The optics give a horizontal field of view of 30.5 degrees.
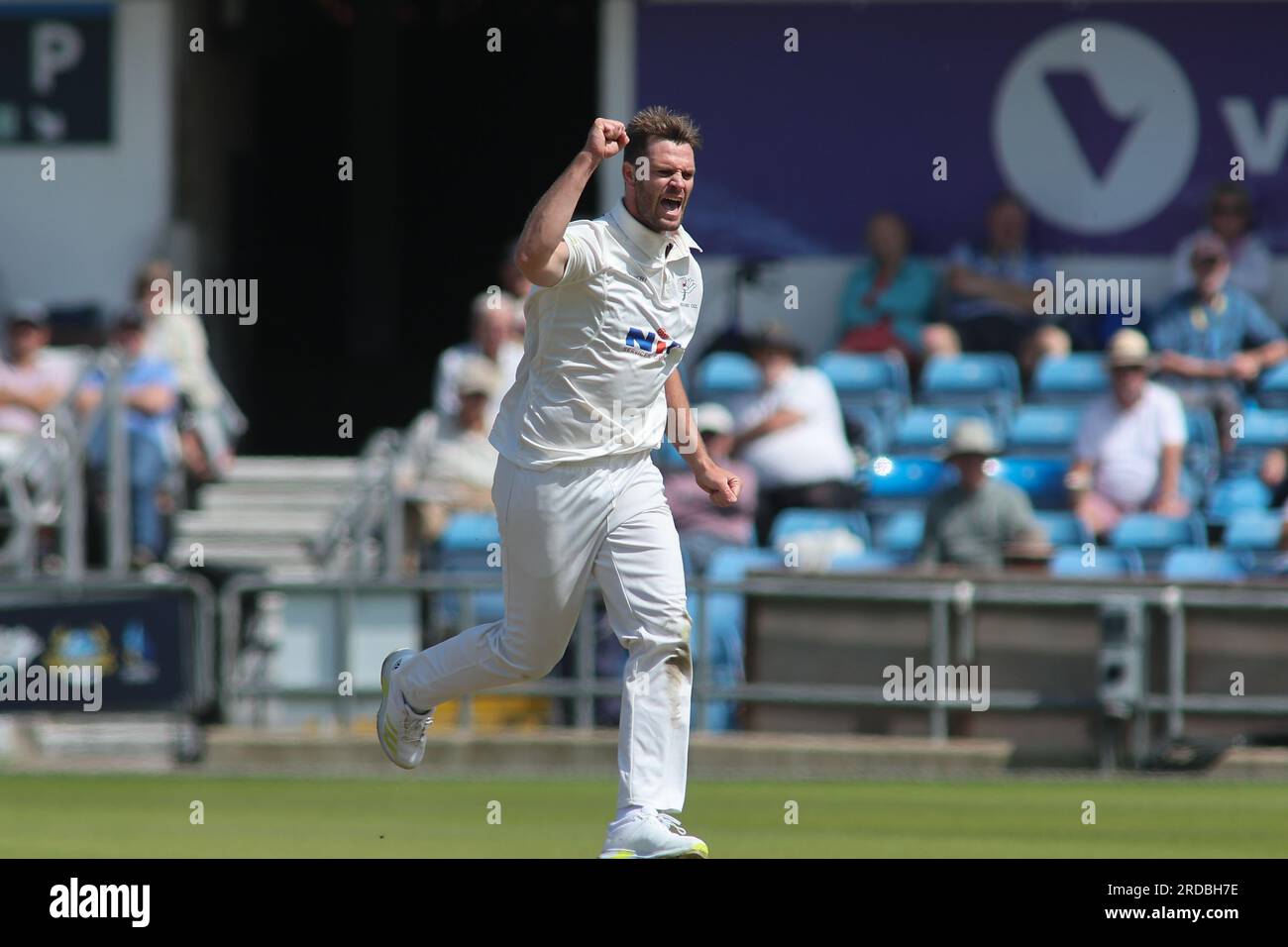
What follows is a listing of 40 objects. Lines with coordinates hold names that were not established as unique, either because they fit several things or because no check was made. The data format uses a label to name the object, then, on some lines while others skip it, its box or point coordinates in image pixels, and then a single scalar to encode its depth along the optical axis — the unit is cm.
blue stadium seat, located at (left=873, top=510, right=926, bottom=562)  1425
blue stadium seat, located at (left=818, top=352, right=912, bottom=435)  1570
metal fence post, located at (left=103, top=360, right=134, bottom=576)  1496
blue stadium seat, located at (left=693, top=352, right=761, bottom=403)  1606
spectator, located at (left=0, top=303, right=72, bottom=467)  1623
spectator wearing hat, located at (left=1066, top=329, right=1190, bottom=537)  1439
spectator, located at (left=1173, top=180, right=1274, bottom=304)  1606
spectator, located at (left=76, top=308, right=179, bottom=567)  1545
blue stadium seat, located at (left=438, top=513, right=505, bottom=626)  1357
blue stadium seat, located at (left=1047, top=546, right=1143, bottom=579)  1355
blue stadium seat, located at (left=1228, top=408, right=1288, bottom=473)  1492
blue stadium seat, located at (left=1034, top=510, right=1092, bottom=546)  1401
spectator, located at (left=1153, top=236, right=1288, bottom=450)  1533
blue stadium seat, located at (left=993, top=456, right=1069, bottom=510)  1460
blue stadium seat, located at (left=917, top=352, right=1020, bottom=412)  1554
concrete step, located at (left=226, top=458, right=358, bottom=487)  1691
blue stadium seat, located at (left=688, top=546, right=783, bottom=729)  1298
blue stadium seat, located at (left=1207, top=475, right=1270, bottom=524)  1442
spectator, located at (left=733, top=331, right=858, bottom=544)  1484
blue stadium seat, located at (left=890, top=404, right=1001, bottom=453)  1514
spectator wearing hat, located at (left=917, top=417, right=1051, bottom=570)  1363
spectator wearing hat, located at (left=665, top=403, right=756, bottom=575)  1413
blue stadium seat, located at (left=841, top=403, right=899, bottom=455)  1547
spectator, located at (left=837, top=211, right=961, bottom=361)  1641
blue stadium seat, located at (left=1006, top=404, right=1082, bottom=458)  1510
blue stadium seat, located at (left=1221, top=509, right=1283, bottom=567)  1384
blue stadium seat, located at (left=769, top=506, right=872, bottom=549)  1443
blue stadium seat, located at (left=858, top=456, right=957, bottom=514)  1502
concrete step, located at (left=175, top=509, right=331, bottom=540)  1623
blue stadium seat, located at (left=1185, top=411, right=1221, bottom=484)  1487
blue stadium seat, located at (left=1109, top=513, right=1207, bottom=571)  1406
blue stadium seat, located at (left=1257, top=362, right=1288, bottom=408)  1527
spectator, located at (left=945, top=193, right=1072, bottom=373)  1625
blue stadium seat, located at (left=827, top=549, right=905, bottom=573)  1386
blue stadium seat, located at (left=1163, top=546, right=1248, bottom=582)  1362
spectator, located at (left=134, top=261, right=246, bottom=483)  1641
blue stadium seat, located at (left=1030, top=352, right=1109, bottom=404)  1545
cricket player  693
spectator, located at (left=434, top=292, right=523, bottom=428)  1496
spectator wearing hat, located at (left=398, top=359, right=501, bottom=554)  1456
